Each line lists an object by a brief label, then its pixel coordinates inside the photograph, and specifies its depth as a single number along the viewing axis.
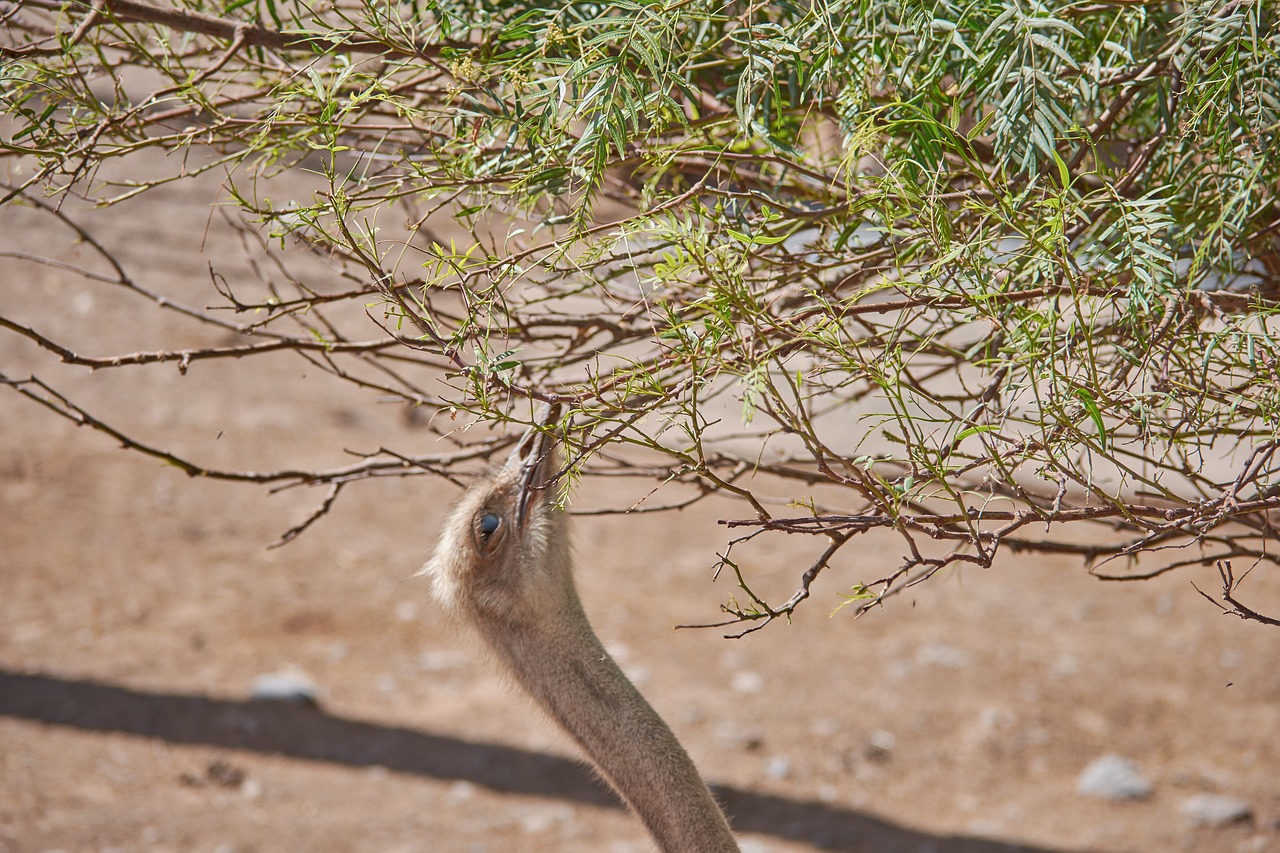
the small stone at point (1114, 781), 7.76
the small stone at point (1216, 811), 7.37
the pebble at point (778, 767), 8.25
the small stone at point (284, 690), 8.79
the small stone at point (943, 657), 9.30
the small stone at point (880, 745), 8.40
